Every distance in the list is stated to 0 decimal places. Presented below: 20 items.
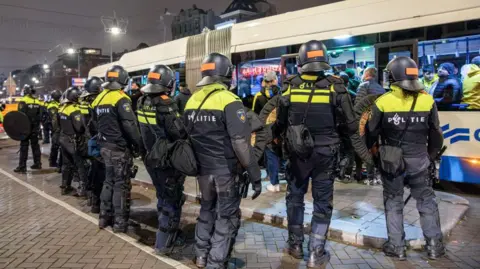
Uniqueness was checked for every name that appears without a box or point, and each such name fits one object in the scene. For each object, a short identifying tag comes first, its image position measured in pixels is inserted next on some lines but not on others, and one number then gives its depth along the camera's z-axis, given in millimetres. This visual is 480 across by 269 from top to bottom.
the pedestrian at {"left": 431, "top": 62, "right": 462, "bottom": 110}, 6609
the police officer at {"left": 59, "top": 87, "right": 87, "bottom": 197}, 7312
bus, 6398
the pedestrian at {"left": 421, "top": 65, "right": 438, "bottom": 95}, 6785
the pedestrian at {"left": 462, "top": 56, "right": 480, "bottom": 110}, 6379
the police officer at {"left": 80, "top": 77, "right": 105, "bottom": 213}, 6382
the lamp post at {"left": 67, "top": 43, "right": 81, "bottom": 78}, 34194
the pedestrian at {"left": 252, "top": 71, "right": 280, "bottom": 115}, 7164
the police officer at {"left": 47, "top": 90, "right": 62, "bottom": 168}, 10031
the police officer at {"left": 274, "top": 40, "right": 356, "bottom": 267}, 4152
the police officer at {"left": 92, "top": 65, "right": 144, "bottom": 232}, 5387
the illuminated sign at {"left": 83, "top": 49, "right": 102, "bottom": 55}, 67312
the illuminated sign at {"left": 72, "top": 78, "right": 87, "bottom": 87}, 29133
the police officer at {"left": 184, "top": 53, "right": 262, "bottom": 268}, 3748
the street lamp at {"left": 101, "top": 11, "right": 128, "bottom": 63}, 23125
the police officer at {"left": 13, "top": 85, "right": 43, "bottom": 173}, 10367
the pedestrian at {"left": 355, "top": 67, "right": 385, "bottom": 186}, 6582
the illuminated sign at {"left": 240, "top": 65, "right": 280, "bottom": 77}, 8828
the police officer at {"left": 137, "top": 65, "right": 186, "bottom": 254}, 4484
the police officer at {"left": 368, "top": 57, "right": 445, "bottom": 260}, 4227
